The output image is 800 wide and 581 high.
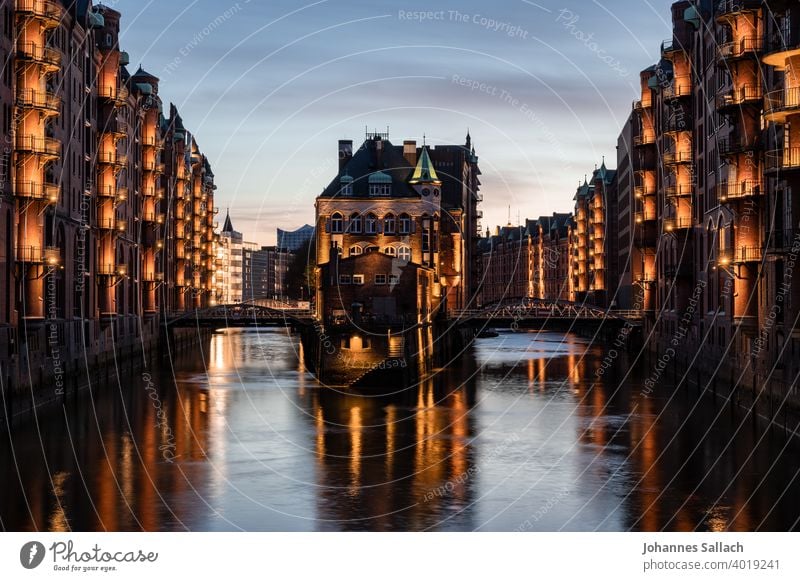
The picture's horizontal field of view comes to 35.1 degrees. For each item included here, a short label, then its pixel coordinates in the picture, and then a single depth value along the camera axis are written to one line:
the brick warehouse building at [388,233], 113.00
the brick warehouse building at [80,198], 59.56
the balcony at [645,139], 97.19
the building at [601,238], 161.62
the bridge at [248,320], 99.57
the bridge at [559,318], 98.16
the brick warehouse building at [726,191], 51.78
